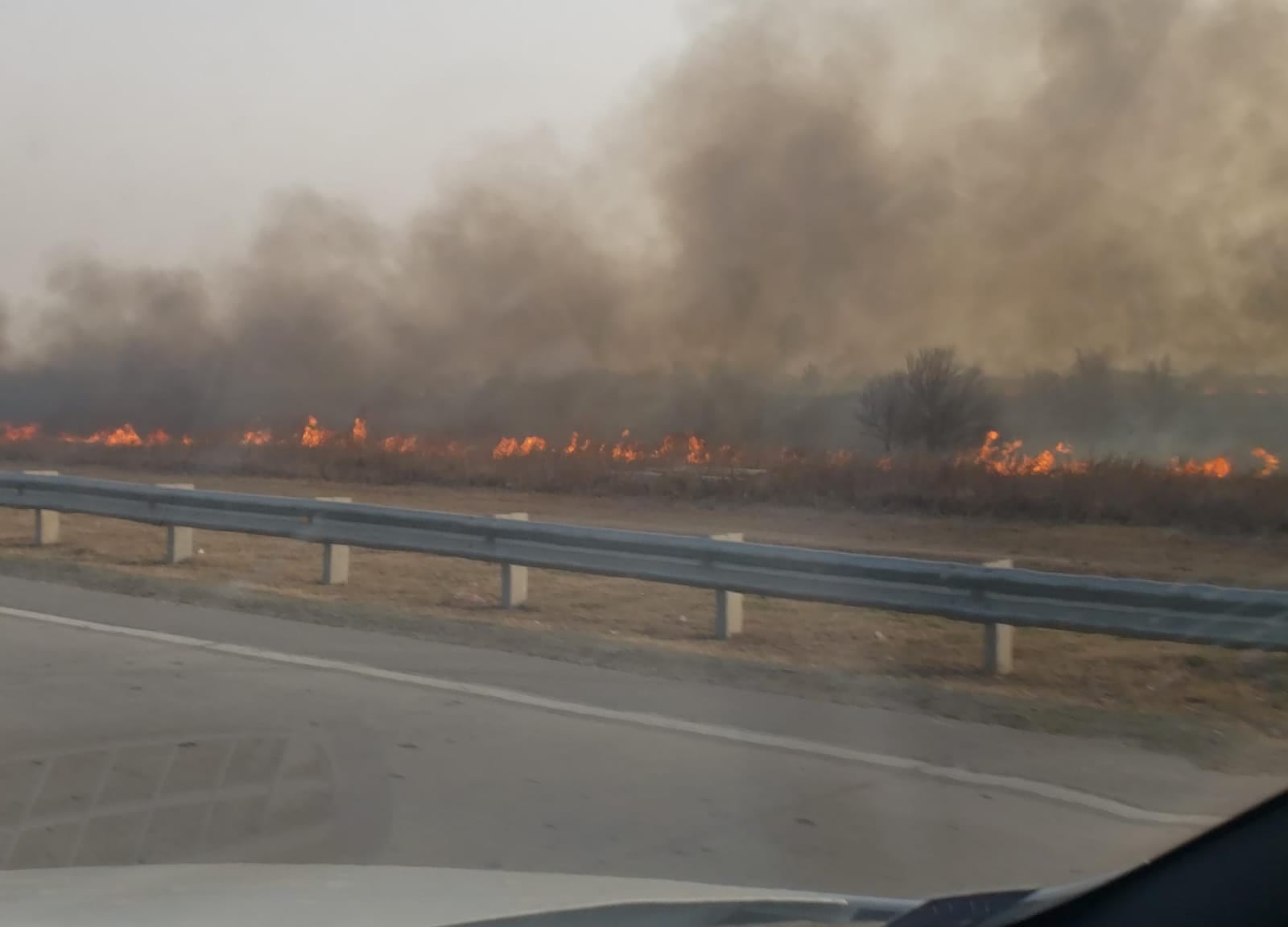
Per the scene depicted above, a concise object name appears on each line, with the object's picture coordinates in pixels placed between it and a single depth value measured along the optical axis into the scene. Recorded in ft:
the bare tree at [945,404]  93.15
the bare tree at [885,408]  95.50
